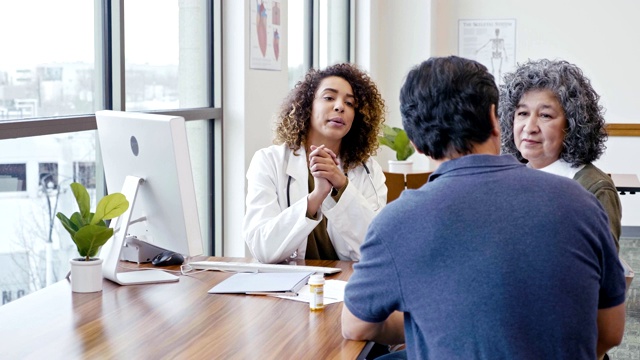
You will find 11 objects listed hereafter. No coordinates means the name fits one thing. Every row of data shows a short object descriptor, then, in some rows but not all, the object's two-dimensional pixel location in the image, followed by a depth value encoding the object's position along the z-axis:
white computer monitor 2.34
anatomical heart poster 4.47
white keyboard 2.60
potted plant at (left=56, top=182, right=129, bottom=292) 2.36
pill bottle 2.14
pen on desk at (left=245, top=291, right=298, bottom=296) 2.31
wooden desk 1.83
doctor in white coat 2.80
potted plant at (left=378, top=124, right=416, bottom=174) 6.03
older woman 2.45
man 1.47
